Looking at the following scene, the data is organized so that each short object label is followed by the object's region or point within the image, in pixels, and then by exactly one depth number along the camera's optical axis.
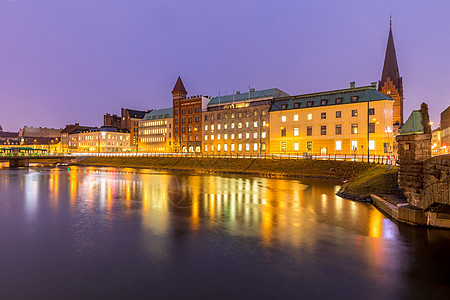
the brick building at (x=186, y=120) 93.88
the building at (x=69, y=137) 140.00
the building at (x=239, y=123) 77.56
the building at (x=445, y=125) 89.06
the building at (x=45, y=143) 152.64
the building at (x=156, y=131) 103.69
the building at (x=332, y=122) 59.29
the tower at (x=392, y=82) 120.75
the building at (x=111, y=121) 143.12
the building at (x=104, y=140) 121.96
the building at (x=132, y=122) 125.62
